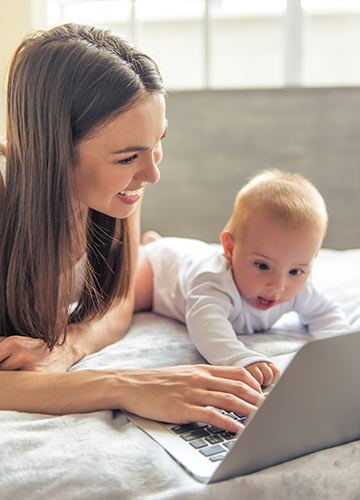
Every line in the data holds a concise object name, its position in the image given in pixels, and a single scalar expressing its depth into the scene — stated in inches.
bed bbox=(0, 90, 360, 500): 30.3
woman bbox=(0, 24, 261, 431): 44.9
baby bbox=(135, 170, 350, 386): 51.9
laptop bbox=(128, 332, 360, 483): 29.2
